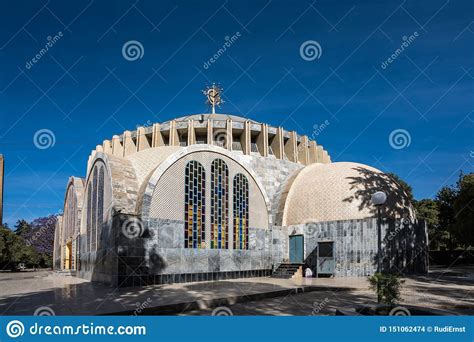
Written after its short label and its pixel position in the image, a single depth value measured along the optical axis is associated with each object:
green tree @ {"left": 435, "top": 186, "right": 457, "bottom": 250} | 37.91
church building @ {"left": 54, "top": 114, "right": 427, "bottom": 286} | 16.17
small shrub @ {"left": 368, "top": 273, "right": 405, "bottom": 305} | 8.36
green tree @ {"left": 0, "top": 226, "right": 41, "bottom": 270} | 36.28
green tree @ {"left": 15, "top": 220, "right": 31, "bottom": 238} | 56.28
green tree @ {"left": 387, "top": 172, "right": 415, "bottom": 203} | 46.59
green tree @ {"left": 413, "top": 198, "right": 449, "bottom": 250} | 41.44
